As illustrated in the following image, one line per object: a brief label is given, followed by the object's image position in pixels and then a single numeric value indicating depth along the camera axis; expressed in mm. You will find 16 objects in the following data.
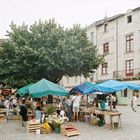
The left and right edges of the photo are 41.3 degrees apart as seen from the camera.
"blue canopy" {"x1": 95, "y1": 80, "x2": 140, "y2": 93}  9249
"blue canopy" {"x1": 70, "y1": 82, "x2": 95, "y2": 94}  10382
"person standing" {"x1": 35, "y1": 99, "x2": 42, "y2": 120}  9081
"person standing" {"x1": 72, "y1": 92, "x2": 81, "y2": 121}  10762
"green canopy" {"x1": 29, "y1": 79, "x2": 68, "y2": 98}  9211
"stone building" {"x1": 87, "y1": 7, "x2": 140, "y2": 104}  21342
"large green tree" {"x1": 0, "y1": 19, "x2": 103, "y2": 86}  13493
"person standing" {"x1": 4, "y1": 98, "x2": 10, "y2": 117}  11530
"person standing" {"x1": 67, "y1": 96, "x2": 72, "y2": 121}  10823
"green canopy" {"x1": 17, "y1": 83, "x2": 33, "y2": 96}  11156
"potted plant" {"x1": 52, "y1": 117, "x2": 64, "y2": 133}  8192
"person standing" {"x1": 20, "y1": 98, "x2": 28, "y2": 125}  9538
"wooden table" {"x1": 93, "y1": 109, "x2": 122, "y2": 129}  8898
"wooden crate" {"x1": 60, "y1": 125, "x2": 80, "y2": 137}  7722
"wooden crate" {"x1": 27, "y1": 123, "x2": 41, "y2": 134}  8176
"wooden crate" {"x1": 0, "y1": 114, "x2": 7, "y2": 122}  10771
